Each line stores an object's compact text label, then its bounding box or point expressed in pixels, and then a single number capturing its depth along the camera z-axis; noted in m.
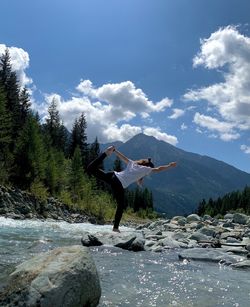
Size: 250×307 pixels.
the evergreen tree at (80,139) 64.59
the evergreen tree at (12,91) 43.22
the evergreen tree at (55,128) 61.77
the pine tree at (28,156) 35.41
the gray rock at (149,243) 10.29
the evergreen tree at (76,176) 45.54
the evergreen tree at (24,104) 52.14
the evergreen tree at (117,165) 65.71
